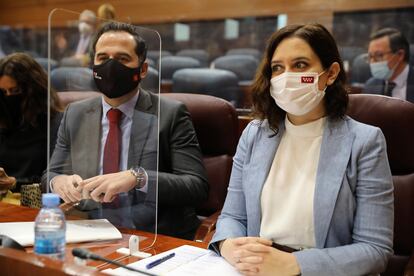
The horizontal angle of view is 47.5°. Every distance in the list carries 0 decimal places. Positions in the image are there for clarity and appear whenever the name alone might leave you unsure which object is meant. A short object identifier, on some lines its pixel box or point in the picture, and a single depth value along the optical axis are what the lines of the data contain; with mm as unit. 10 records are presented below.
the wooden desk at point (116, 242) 1171
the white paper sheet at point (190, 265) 1105
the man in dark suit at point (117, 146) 1359
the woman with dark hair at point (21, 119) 1993
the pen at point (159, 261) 1118
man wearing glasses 2927
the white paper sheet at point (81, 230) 1196
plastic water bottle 794
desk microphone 779
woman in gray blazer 1138
